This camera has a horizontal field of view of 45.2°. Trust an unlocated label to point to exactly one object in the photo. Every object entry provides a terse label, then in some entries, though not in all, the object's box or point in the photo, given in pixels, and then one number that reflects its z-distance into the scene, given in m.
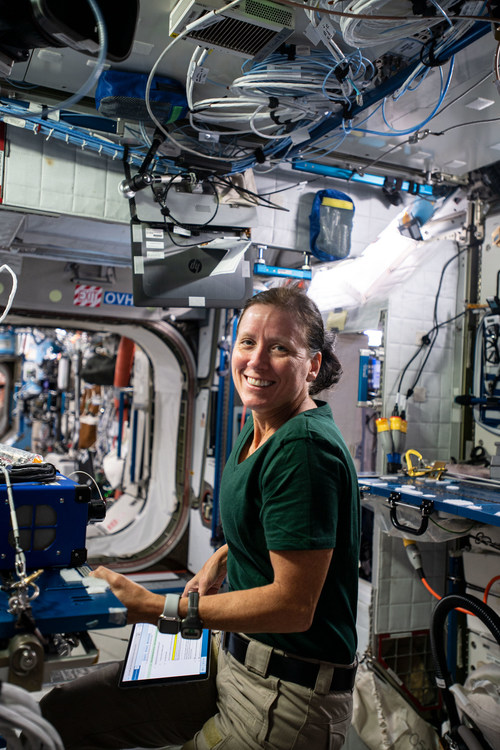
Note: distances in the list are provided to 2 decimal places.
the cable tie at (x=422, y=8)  2.28
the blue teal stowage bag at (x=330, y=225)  4.20
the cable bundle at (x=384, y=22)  2.27
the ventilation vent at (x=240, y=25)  2.33
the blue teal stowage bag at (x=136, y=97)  3.04
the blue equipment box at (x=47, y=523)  1.80
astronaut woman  1.62
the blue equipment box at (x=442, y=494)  2.85
